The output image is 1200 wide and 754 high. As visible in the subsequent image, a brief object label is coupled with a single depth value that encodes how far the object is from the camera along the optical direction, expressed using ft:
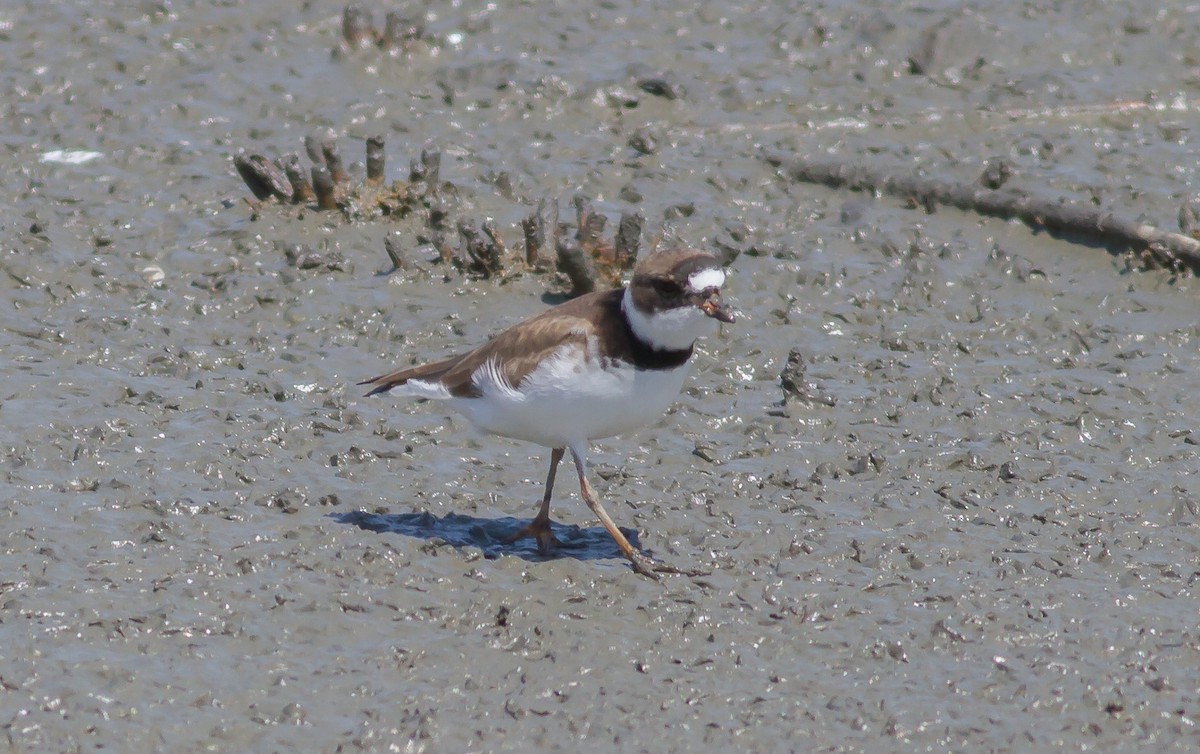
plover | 22.43
